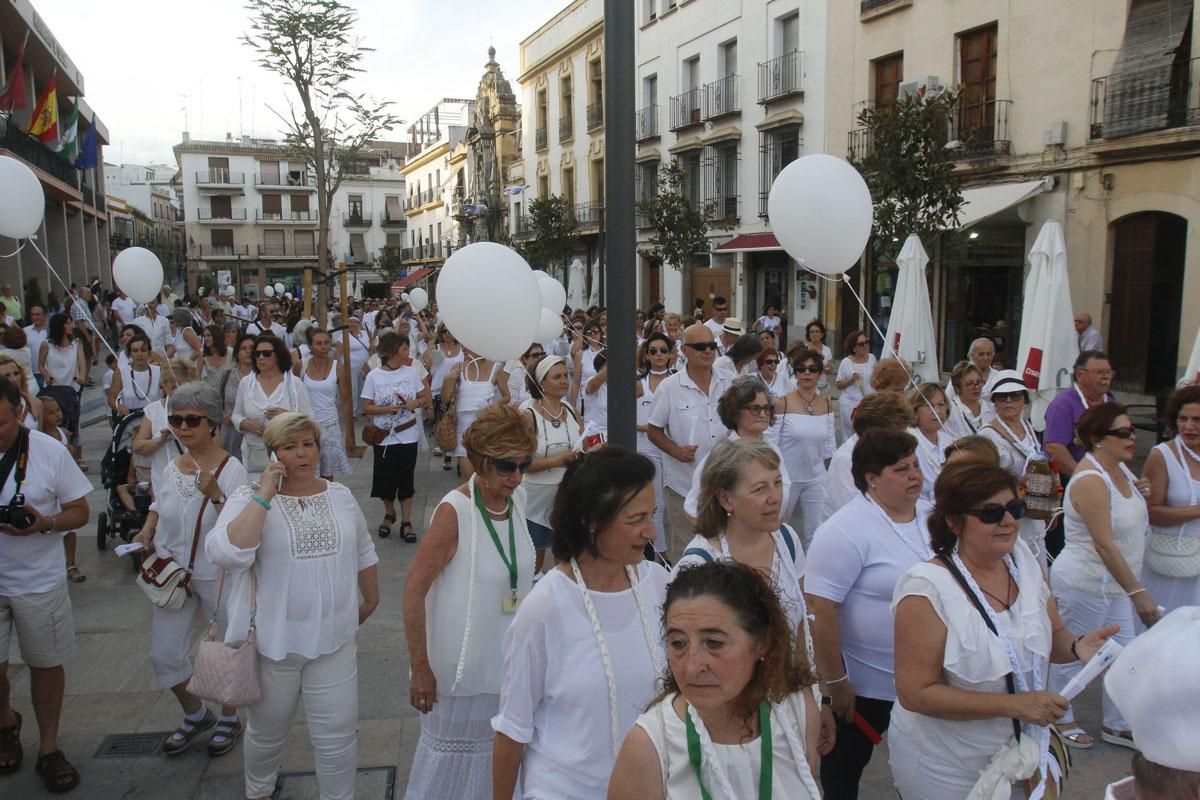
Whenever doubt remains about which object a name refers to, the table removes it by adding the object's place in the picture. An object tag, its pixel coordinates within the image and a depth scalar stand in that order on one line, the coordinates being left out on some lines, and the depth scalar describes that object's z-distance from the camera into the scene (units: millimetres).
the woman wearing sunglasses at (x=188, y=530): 3936
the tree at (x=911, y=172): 13461
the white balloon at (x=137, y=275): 9023
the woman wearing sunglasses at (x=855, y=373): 8344
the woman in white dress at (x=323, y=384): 7348
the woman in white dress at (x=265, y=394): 6273
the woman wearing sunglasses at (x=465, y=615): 2943
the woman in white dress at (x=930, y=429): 4645
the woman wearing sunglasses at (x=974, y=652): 2352
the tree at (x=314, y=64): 17422
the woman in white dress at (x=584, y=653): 2275
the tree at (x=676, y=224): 22766
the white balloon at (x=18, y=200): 6211
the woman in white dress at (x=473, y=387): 7344
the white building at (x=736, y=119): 22047
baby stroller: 5766
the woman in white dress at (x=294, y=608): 3219
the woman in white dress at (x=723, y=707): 1754
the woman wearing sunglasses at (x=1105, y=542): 3896
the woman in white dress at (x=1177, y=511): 4215
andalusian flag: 21359
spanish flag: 19016
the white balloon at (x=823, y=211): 5254
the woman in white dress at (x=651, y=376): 5996
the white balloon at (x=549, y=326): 8281
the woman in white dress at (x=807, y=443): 5695
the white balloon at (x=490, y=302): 4605
